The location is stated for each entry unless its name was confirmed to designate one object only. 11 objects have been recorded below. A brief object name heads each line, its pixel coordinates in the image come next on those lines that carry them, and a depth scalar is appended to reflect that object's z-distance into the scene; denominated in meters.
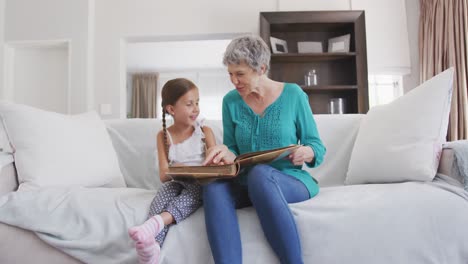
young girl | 1.15
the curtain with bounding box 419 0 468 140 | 2.90
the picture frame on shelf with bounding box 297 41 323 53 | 3.43
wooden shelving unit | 3.22
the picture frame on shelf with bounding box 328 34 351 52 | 3.33
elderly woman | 1.02
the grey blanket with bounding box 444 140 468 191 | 1.23
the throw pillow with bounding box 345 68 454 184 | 1.36
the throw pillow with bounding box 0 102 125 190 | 1.37
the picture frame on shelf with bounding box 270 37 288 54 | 3.30
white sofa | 1.08
